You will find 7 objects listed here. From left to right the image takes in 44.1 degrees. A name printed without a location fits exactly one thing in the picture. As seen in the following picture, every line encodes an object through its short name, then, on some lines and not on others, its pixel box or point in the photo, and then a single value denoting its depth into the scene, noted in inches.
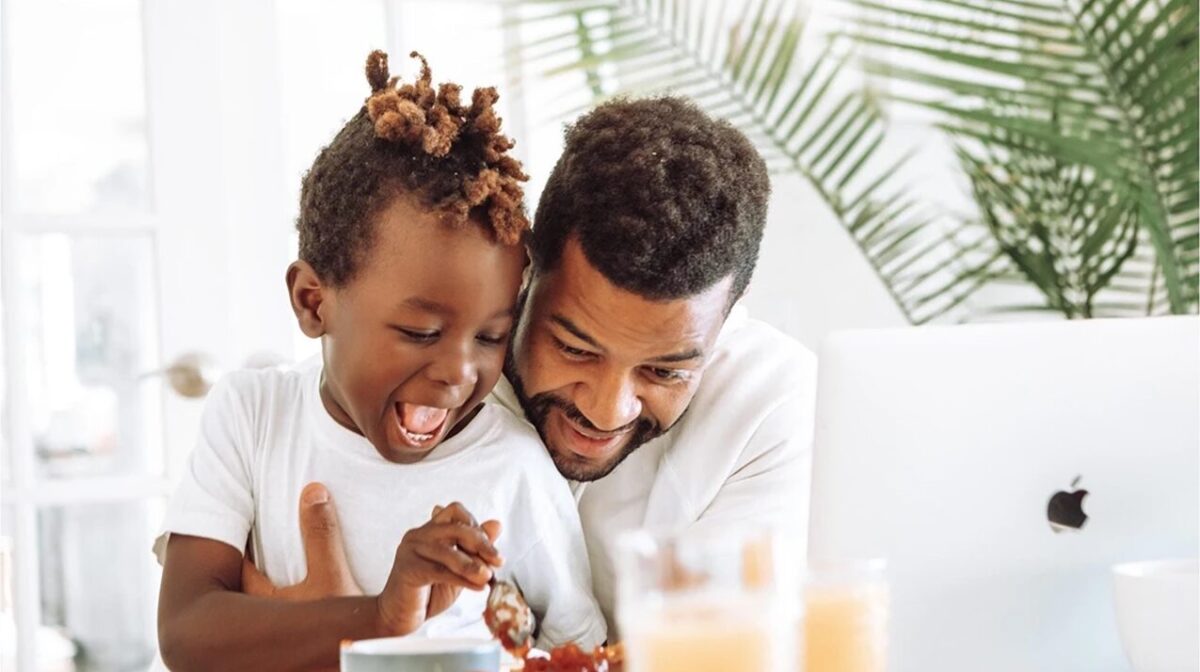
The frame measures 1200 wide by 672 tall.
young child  53.1
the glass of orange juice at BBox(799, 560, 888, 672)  35.4
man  55.4
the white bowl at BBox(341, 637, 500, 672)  36.8
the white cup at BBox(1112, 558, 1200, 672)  37.8
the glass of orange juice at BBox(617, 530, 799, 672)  28.9
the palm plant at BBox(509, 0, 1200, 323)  90.8
